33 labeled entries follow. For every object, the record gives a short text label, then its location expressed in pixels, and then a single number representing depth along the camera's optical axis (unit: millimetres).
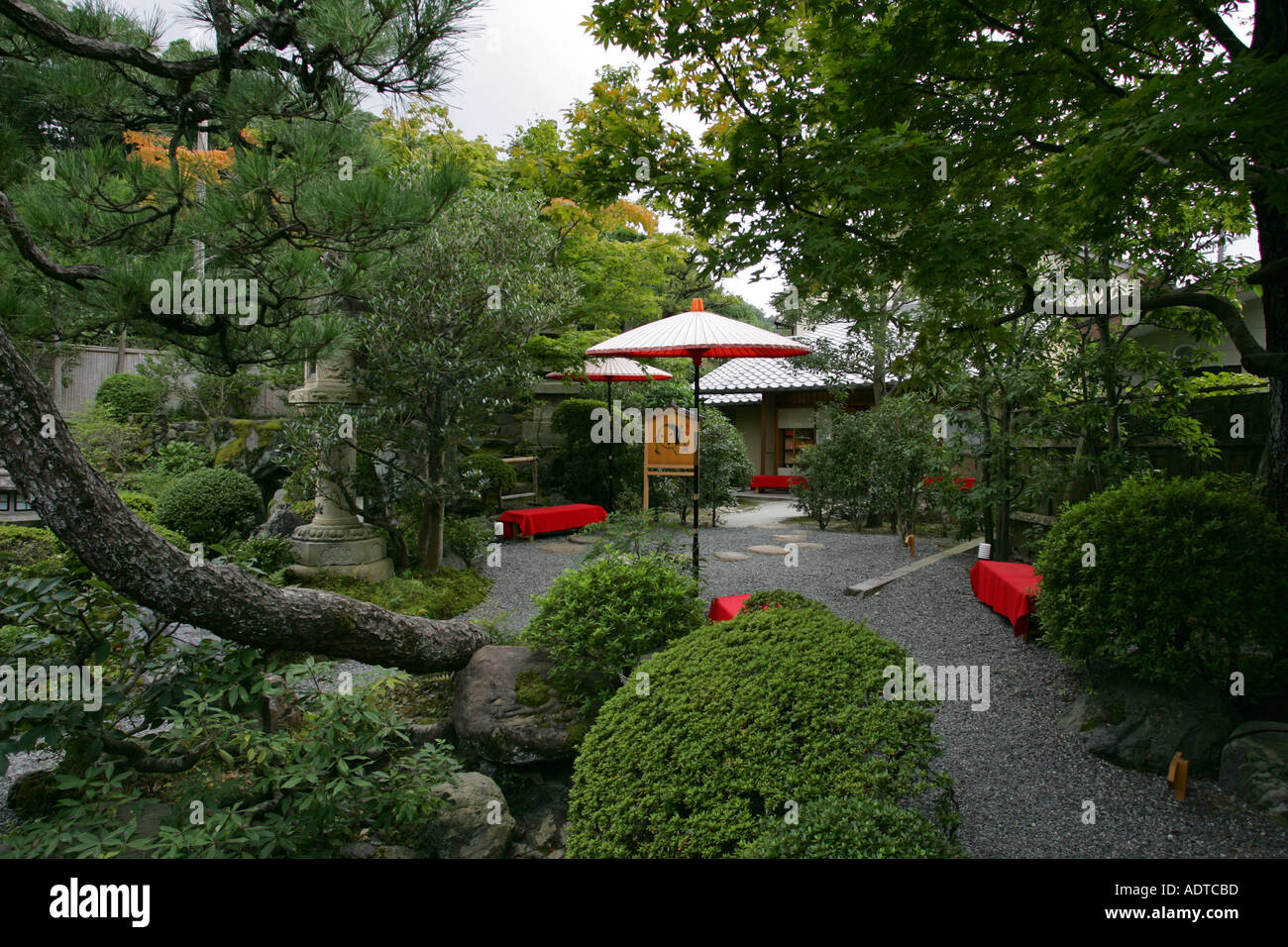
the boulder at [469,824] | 3279
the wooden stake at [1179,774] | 3447
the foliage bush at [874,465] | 9973
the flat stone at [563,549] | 9891
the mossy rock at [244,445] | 10414
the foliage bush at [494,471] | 11219
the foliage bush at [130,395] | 12016
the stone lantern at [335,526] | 7203
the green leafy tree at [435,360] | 7094
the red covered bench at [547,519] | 10938
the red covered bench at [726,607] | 5188
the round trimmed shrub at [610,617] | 4055
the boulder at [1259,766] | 3266
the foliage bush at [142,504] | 8133
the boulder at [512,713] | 3953
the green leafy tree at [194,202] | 2953
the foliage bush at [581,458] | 13242
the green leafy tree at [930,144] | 3770
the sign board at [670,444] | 10734
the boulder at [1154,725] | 3703
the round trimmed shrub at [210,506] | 8273
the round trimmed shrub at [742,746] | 2572
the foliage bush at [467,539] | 8773
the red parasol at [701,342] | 7367
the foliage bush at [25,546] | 6375
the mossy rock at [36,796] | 3436
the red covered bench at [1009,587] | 5594
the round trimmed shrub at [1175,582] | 3662
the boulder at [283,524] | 8422
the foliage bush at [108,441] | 10406
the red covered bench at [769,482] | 18531
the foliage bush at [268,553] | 6921
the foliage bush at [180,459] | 10805
